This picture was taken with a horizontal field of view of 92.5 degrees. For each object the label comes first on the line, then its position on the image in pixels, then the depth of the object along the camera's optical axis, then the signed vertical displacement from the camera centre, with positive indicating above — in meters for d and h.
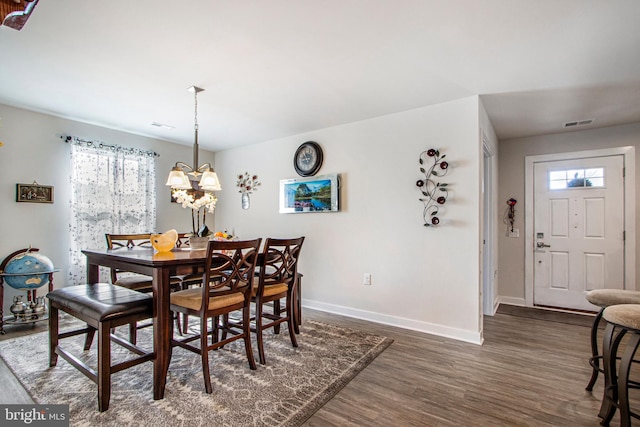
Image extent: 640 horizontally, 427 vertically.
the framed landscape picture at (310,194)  3.86 +0.25
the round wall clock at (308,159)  4.00 +0.73
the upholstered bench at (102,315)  1.81 -0.65
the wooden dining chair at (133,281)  2.68 -0.65
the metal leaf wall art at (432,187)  3.10 +0.27
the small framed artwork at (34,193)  3.35 +0.23
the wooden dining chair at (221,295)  2.00 -0.59
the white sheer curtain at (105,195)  3.72 +0.24
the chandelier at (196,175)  2.66 +0.32
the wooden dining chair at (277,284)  2.44 -0.61
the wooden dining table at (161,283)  1.92 -0.44
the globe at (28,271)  3.01 -0.57
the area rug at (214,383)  1.76 -1.17
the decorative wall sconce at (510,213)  4.36 -0.01
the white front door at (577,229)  3.75 -0.21
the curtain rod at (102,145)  3.69 +0.88
